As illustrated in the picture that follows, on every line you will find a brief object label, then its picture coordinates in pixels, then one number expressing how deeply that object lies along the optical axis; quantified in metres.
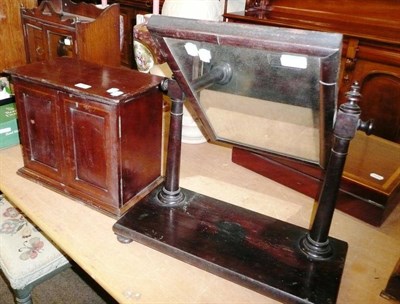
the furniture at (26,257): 1.06
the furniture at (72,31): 1.39
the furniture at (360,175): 0.90
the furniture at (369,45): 1.54
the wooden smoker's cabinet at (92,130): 0.84
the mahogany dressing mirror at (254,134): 0.57
